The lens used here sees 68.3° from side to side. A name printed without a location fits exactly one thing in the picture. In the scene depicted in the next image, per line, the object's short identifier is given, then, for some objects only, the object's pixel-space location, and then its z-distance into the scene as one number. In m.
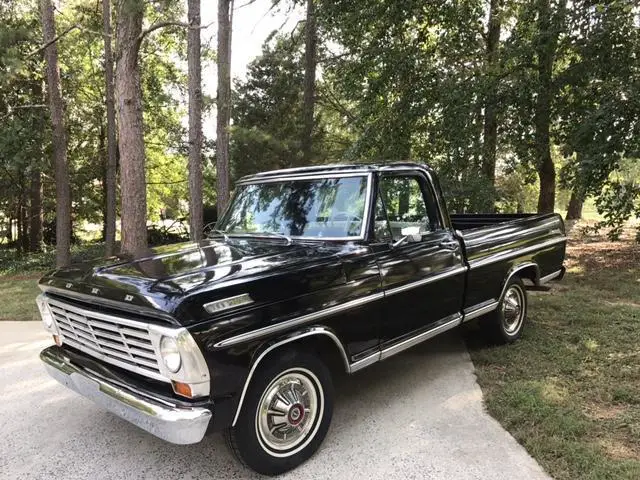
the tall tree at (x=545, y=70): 8.76
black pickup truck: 2.63
